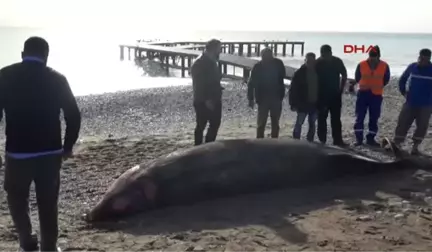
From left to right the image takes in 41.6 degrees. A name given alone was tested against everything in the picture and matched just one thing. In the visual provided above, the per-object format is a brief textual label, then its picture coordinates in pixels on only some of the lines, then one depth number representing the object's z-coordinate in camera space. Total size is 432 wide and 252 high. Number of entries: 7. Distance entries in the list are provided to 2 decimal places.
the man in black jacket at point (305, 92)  10.85
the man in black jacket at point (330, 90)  11.05
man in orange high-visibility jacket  11.18
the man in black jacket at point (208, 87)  9.86
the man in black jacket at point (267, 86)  10.72
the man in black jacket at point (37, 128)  5.38
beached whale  7.49
